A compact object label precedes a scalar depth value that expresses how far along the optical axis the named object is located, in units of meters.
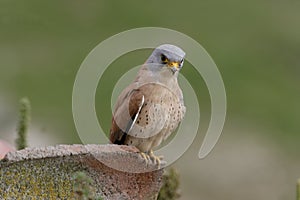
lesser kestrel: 9.09
